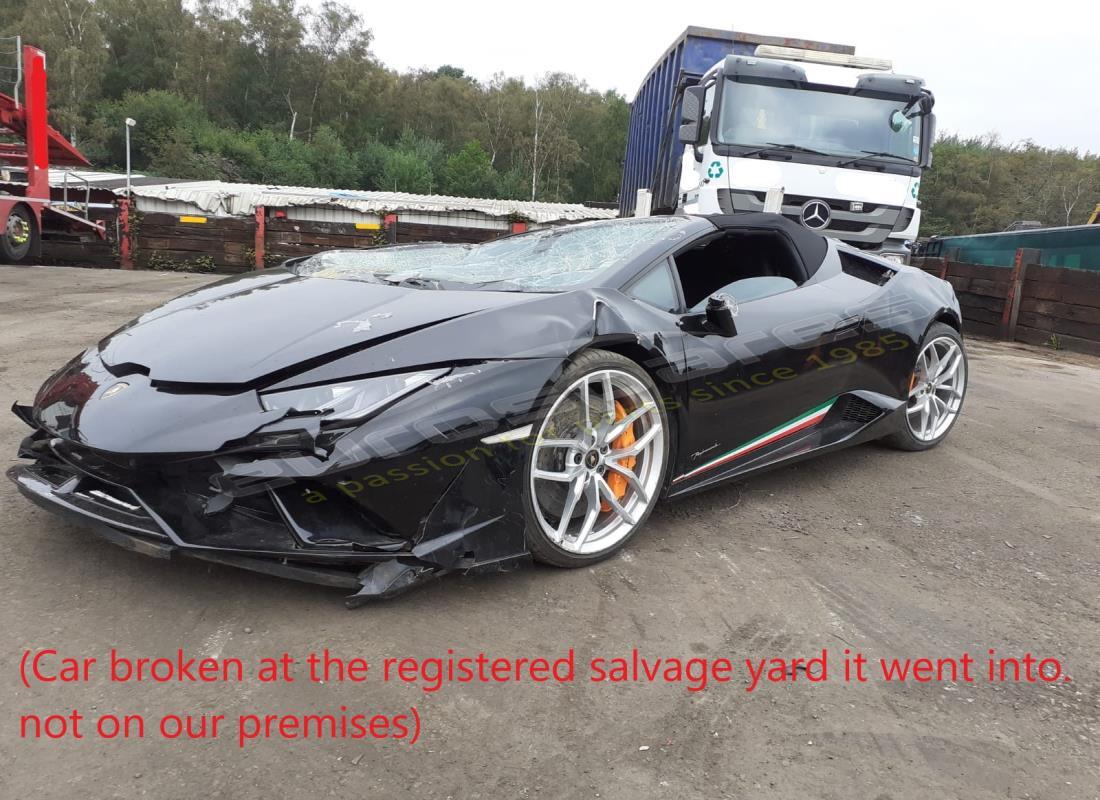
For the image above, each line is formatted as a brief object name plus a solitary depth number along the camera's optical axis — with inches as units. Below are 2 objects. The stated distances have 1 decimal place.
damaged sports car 78.9
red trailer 460.1
